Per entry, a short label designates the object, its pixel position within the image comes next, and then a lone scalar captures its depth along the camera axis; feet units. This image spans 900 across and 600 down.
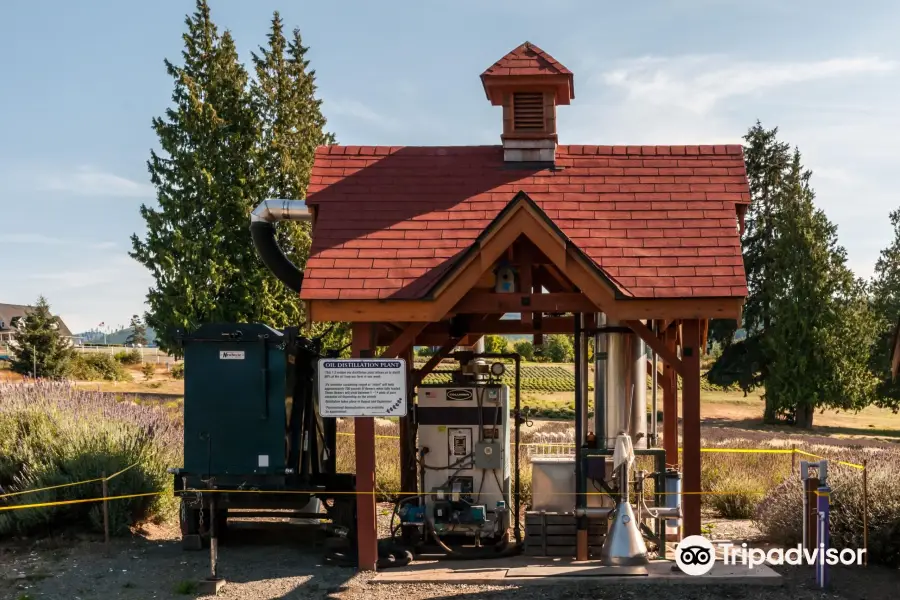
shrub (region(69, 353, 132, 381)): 150.51
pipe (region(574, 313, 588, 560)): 33.71
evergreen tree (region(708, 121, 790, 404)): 140.36
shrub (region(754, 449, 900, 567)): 31.35
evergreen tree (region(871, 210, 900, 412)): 142.20
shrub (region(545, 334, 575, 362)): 202.39
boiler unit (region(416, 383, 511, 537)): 35.96
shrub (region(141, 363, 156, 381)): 161.36
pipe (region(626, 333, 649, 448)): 34.24
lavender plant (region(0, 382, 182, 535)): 37.11
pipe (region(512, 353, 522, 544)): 36.40
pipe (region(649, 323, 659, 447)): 34.78
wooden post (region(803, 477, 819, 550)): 30.60
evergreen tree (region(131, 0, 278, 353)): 102.22
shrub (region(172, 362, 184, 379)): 161.58
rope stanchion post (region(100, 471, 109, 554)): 35.45
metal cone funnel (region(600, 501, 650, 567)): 30.91
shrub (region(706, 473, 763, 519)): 43.15
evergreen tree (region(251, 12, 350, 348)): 108.17
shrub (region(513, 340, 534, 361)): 185.33
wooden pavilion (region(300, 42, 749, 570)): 32.14
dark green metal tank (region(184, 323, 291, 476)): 35.29
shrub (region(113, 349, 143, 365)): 187.73
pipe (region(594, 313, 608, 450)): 34.09
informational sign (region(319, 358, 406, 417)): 32.35
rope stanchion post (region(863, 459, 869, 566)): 30.17
